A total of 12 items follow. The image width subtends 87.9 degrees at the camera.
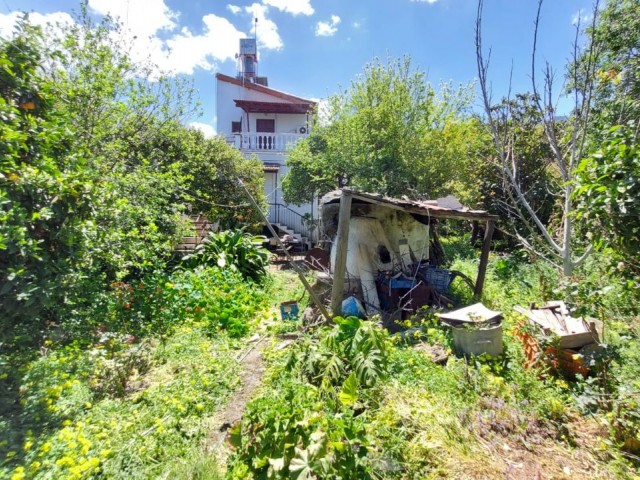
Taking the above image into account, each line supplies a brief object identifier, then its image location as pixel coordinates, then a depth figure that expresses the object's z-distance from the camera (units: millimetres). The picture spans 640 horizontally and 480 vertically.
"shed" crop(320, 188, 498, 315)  6757
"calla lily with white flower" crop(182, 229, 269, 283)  8430
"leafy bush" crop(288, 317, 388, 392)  3580
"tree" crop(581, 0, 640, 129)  7111
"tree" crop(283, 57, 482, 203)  11031
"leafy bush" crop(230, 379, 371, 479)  2162
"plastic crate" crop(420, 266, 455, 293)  7180
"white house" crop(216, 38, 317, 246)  17750
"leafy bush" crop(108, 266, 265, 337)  5363
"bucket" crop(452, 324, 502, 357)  4301
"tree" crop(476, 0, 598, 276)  4949
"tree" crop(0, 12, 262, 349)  2943
